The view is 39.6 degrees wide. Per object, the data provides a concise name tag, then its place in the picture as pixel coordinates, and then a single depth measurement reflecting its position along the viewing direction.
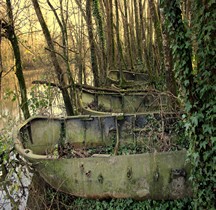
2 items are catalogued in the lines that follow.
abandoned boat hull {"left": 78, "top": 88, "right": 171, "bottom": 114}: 10.55
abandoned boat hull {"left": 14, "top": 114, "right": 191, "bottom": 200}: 6.16
